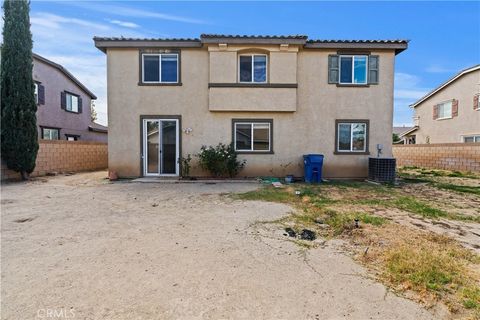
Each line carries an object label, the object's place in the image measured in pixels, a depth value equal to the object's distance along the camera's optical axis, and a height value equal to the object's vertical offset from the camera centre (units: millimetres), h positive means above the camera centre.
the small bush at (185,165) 11930 -676
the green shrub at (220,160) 11609 -445
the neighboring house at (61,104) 17938 +3480
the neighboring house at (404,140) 28959 +1257
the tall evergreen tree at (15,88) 11188 +2640
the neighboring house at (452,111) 19219 +3295
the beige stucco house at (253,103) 11688 +2156
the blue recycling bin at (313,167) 11289 -710
